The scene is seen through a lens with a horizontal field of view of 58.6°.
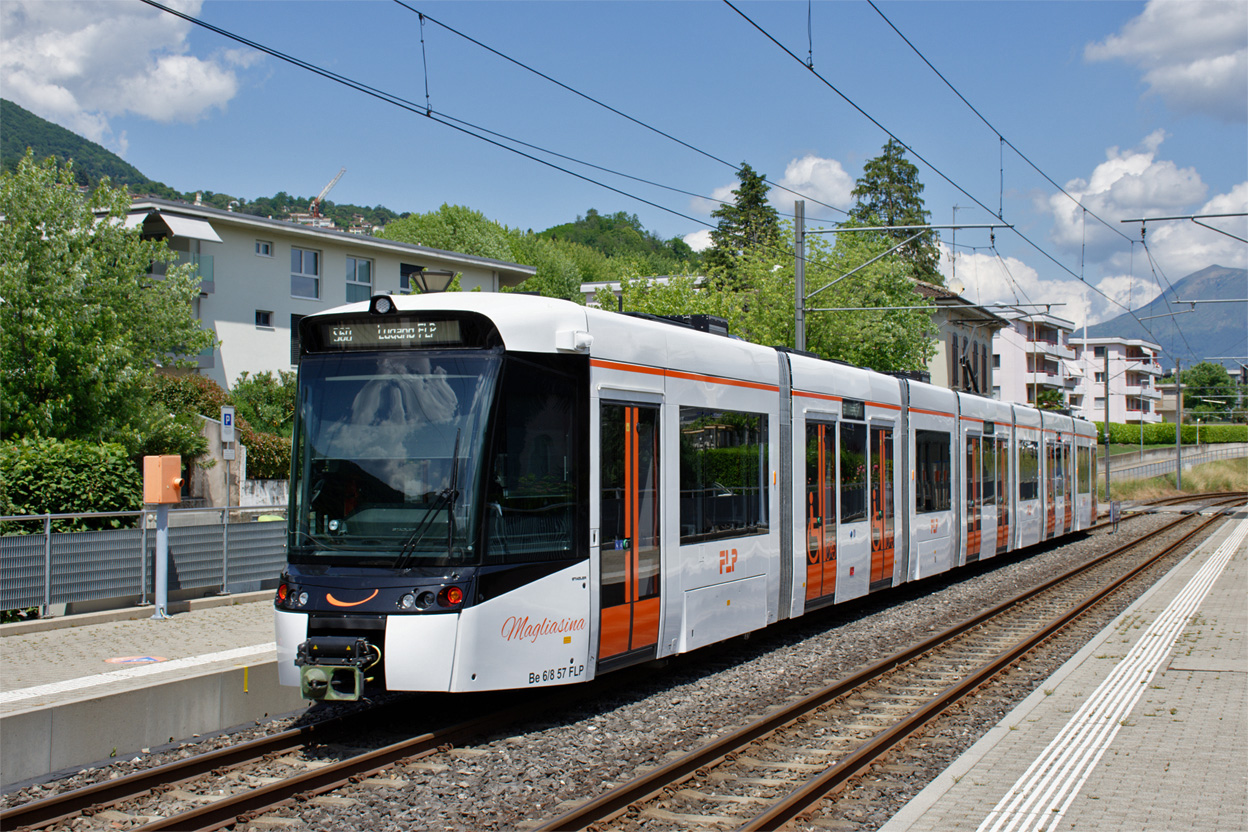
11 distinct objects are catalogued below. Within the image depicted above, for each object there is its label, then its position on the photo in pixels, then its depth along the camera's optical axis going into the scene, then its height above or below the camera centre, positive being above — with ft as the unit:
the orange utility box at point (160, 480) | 42.04 -0.35
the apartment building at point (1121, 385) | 367.45 +28.39
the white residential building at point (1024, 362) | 302.04 +29.84
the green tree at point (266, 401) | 111.24 +7.01
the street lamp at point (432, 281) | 39.40 +6.80
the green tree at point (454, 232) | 235.61 +51.68
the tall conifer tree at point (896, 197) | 225.76 +55.54
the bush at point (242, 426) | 94.84 +3.81
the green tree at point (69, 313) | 65.72 +9.61
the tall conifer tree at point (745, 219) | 225.76 +52.62
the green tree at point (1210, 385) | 449.89 +32.56
